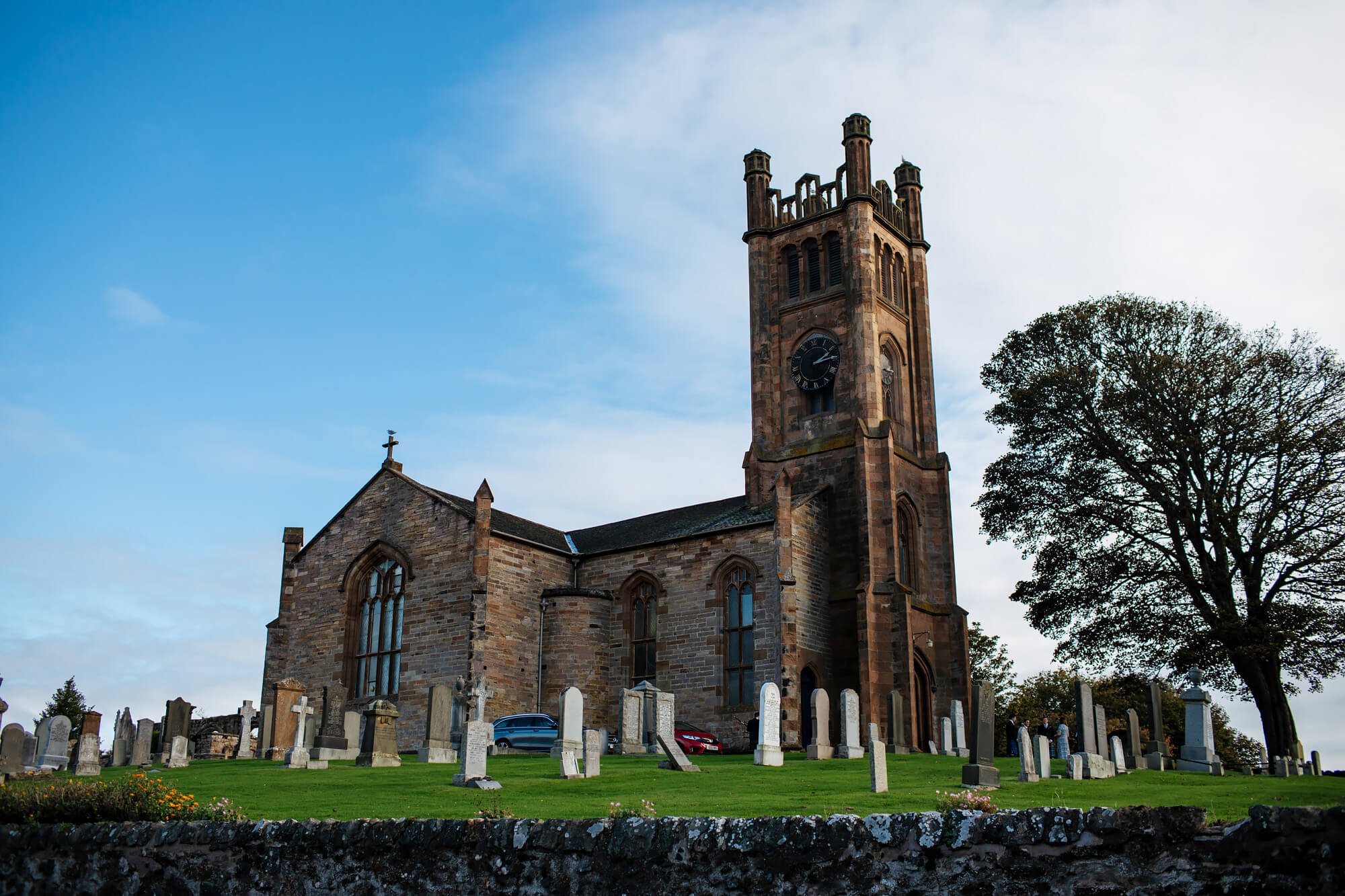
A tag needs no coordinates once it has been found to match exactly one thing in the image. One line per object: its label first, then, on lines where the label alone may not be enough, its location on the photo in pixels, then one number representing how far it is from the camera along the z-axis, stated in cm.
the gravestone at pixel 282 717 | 2759
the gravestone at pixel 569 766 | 1766
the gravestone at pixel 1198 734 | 2175
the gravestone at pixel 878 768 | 1480
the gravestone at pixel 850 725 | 2202
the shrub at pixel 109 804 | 1221
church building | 3350
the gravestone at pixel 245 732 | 3130
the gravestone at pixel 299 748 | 2242
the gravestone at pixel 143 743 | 2812
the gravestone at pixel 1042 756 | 1805
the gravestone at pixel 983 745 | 1555
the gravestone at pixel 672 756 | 1961
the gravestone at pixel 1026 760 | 1706
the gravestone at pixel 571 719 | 2012
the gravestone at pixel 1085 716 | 2083
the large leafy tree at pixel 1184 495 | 2800
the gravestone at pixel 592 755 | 1803
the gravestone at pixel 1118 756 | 2156
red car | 2922
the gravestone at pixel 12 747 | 2114
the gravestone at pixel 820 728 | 2206
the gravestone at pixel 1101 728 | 2192
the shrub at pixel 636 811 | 932
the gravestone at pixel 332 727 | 2397
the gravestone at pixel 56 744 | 2573
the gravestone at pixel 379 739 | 2228
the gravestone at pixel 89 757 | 2619
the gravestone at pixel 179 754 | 2636
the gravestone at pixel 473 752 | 1664
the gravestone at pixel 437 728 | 2216
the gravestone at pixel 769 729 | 2031
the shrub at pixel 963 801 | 877
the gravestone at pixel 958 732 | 2709
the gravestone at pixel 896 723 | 2588
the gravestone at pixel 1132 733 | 2416
